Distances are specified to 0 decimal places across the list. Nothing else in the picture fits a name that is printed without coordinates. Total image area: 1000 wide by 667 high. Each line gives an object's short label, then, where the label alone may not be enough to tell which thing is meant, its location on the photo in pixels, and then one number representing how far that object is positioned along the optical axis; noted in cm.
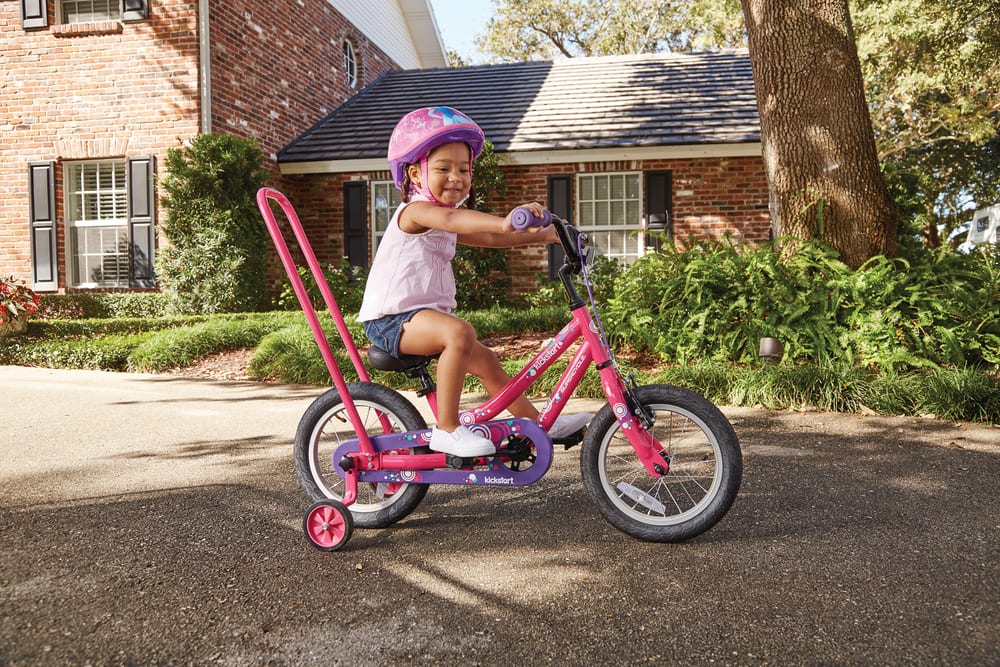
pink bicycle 264
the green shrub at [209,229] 1048
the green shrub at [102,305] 1102
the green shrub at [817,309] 554
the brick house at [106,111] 1096
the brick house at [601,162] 1157
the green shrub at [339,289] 1074
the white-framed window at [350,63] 1572
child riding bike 263
